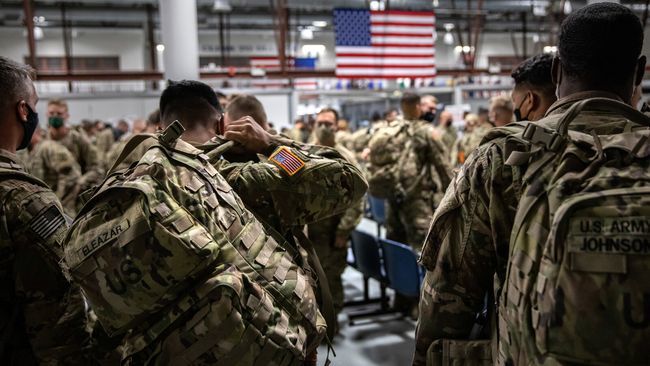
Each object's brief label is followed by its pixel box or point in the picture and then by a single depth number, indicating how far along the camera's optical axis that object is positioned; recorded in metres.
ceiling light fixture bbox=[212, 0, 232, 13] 12.07
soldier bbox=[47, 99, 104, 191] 6.01
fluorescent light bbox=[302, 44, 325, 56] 19.45
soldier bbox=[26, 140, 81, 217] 5.87
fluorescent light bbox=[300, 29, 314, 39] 16.76
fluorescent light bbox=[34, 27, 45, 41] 16.75
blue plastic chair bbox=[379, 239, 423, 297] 4.27
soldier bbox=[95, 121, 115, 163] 11.18
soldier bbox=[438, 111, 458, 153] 9.94
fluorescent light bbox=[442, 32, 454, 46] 18.86
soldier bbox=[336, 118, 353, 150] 9.79
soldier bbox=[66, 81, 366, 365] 1.49
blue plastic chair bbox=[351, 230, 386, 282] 4.82
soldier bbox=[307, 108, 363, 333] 4.46
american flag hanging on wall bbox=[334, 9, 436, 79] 7.80
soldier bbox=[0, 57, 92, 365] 1.84
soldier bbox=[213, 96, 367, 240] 2.07
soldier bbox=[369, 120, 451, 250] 5.42
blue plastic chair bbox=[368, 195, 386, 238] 7.31
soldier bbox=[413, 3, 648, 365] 1.19
